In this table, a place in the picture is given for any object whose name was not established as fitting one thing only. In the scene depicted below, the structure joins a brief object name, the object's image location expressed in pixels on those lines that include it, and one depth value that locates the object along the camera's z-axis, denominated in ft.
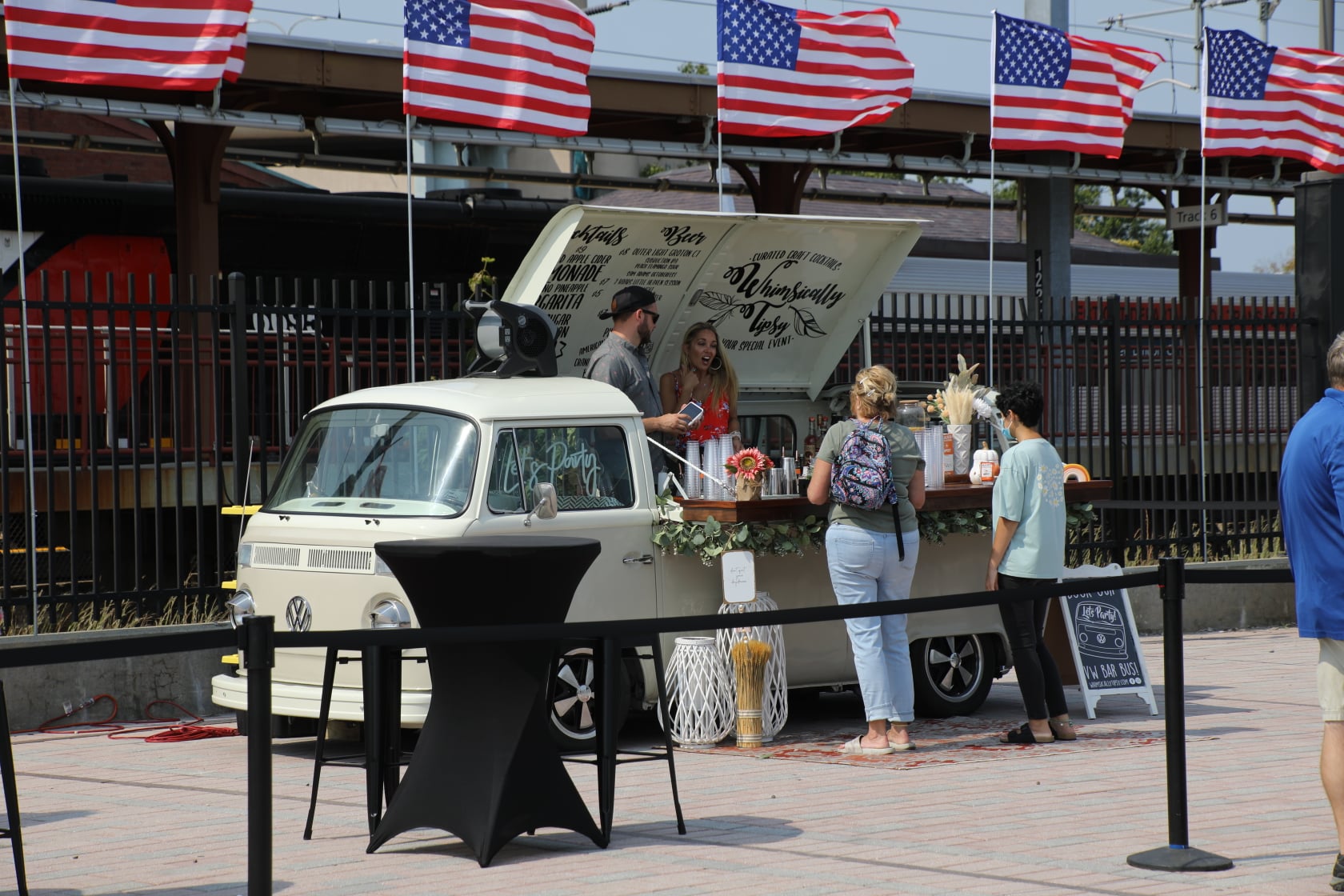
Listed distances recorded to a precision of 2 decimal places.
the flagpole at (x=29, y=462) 63.87
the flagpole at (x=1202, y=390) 96.89
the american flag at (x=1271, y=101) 104.94
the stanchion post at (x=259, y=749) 30.63
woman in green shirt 54.49
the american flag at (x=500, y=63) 77.66
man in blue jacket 36.81
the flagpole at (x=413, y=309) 70.95
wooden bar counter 56.08
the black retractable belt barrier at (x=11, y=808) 35.04
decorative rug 54.95
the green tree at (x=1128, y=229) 424.46
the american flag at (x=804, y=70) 88.79
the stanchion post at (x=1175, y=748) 38.32
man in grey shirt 61.62
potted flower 57.41
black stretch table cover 39.32
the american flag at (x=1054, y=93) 96.43
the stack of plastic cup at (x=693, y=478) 59.47
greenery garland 56.24
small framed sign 55.42
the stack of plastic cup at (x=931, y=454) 63.62
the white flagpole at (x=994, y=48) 92.84
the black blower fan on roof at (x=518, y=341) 59.88
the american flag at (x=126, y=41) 69.36
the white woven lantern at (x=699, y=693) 56.95
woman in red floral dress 64.44
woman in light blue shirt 57.36
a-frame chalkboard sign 63.62
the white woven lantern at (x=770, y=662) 57.16
